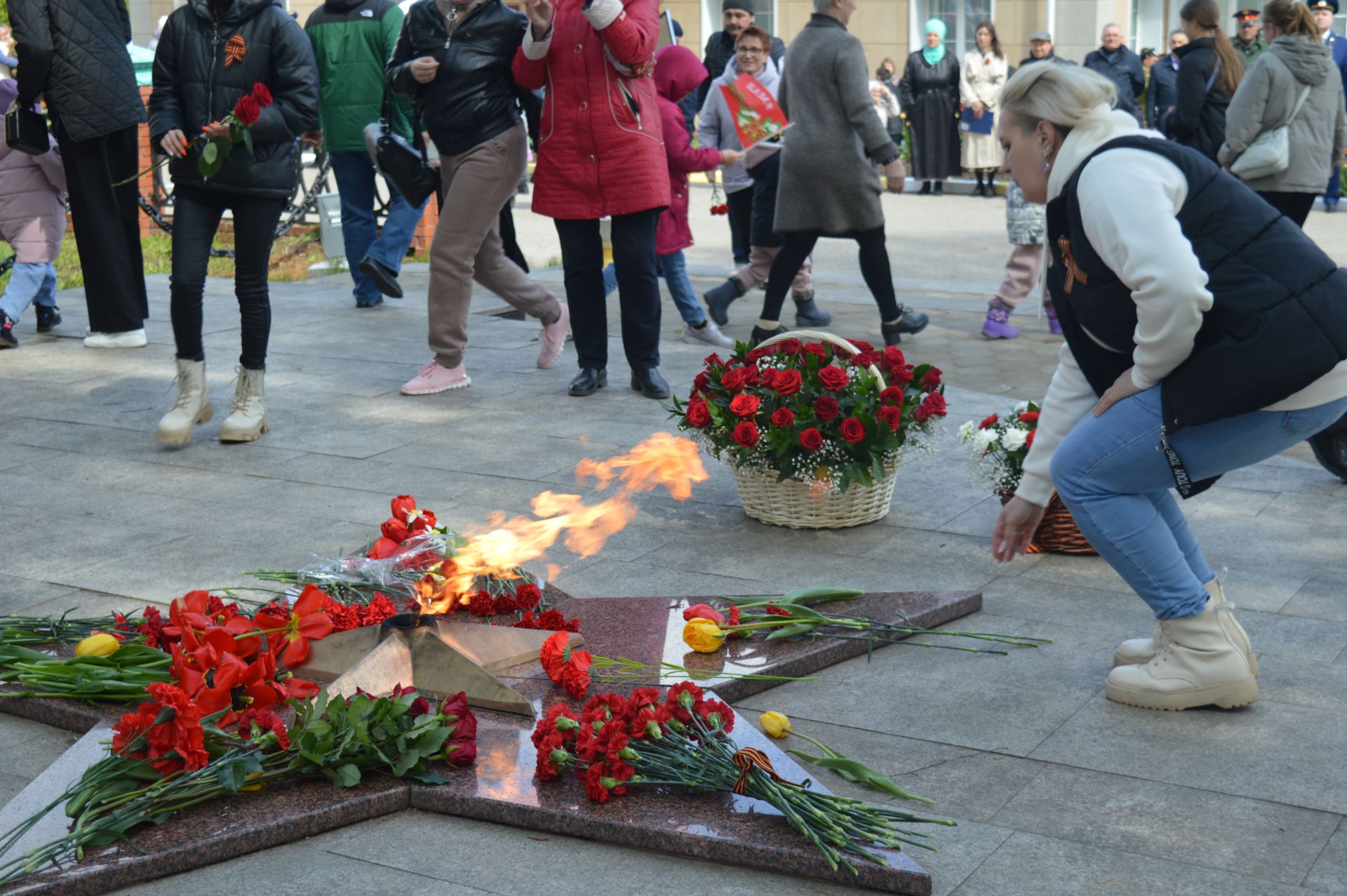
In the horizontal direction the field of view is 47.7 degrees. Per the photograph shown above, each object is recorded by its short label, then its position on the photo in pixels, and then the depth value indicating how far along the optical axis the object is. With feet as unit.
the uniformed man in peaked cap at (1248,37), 44.39
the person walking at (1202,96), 32.55
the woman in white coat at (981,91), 62.08
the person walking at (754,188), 30.42
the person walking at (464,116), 23.67
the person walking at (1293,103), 27.12
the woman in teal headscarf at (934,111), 63.16
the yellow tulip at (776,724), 11.68
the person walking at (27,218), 29.01
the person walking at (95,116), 26.53
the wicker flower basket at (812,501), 17.31
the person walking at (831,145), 27.14
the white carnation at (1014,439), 16.83
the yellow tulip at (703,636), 13.12
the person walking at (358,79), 32.17
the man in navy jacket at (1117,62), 55.83
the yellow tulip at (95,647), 12.51
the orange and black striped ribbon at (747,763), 10.21
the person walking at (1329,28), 43.42
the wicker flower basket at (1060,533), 16.22
